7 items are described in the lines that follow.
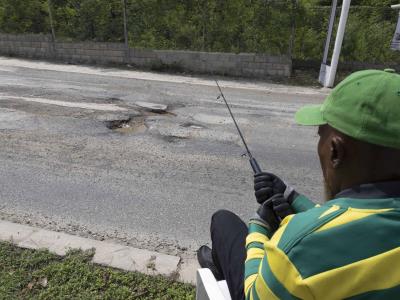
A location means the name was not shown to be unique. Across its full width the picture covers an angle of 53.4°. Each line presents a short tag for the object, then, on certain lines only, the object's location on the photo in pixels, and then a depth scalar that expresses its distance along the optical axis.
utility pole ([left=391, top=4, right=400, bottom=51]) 10.40
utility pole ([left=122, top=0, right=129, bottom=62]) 13.05
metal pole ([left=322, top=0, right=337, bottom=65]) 11.46
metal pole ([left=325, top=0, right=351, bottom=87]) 10.39
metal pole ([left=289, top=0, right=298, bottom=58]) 12.12
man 1.13
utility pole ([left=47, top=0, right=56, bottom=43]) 13.66
